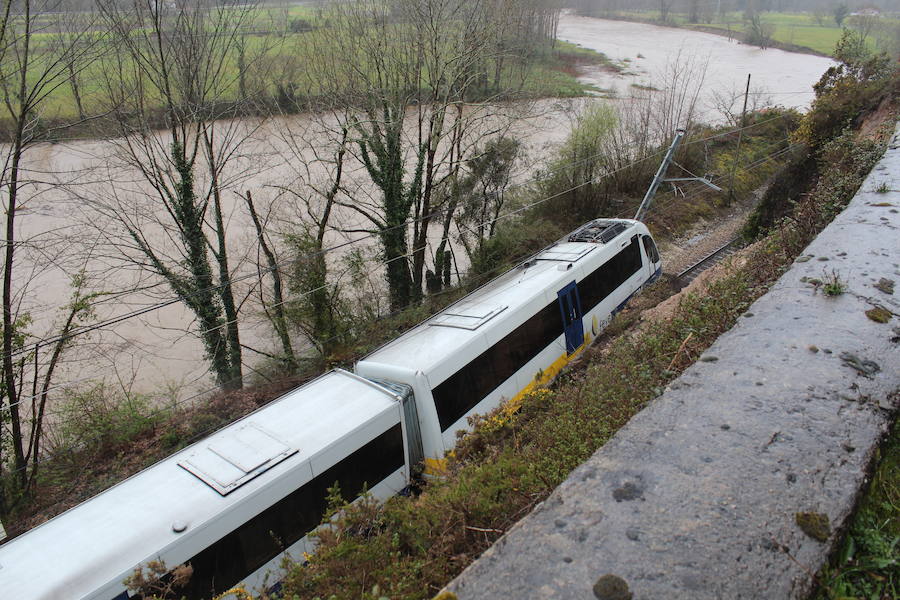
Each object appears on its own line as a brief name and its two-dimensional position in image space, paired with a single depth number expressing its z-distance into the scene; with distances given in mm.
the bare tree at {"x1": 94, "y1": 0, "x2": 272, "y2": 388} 13969
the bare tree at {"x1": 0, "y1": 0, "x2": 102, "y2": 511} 10844
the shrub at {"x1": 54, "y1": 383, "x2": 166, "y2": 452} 12758
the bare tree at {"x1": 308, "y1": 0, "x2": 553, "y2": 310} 16938
